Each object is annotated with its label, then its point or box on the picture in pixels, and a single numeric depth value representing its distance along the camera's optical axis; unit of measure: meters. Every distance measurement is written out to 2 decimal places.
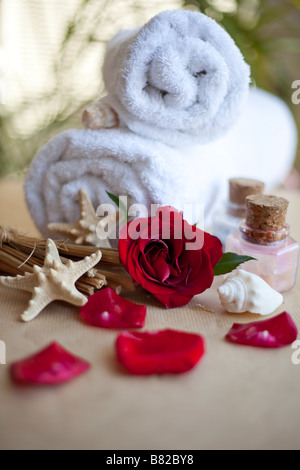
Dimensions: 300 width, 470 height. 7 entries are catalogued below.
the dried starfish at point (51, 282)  0.43
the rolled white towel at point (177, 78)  0.50
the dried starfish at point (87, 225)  0.51
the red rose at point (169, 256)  0.45
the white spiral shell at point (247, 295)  0.44
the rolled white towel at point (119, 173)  0.51
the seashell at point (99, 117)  0.54
